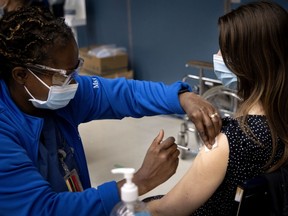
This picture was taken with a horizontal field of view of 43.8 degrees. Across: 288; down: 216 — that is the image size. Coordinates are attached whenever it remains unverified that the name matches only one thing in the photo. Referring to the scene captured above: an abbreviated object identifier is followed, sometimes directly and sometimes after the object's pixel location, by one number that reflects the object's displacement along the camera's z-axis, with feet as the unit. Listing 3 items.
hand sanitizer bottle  2.39
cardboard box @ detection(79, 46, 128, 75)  13.61
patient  3.53
